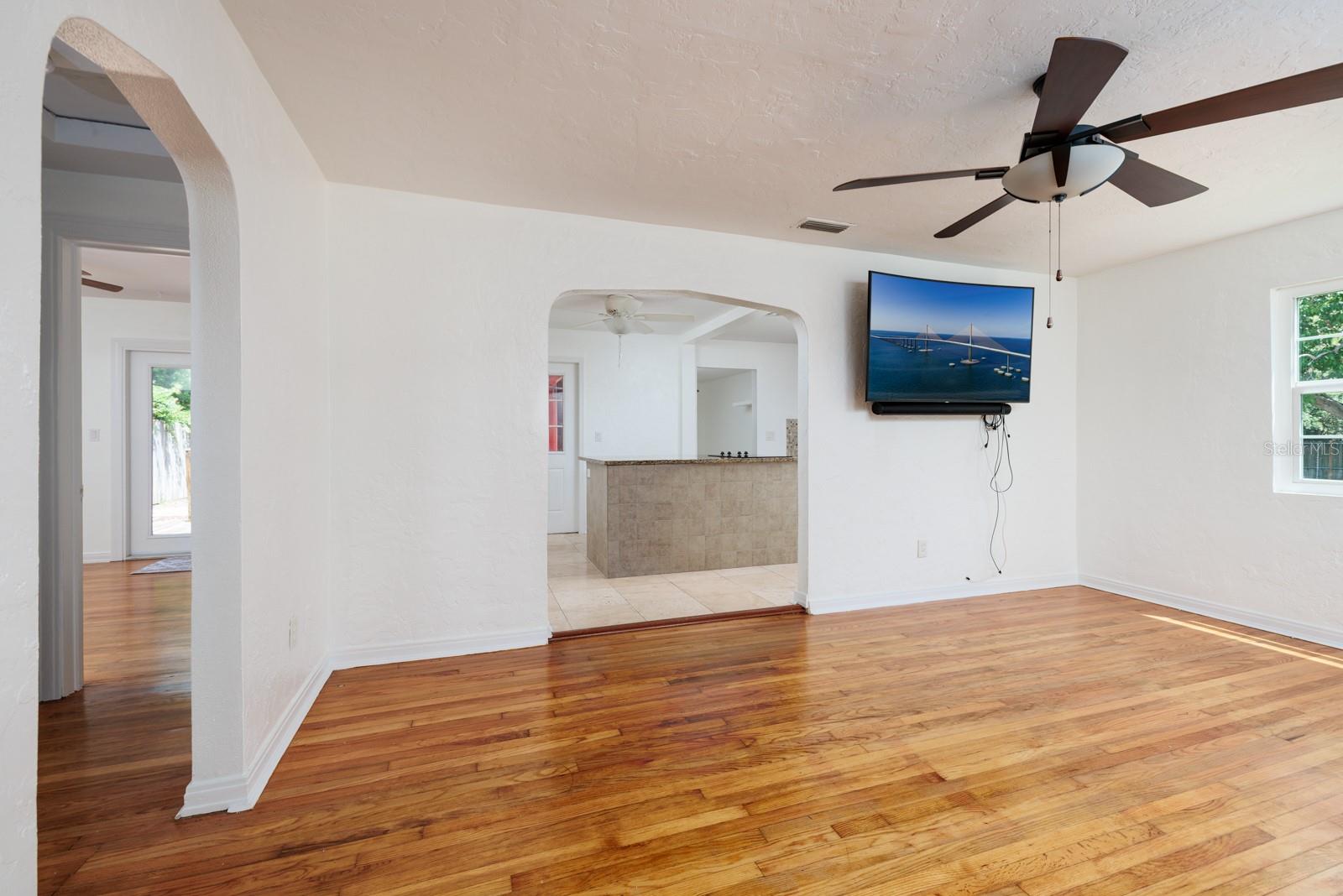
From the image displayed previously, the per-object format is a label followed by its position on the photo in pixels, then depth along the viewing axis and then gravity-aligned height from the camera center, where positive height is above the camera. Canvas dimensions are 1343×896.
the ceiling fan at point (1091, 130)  1.55 +0.97
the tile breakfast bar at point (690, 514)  4.92 -0.59
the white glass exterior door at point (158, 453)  5.66 -0.09
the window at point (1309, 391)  3.42 +0.33
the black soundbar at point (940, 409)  4.02 +0.26
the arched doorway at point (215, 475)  1.77 -0.09
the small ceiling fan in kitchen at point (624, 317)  5.09 +1.20
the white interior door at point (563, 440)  7.07 +0.06
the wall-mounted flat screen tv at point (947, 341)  3.85 +0.71
